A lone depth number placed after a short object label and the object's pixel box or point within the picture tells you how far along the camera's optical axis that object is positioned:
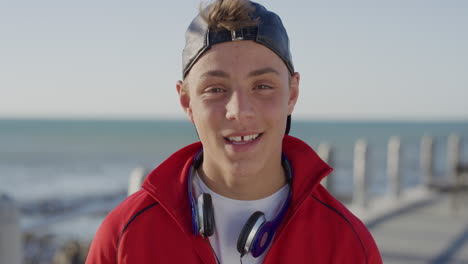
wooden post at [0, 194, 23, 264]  3.11
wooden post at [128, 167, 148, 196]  3.73
